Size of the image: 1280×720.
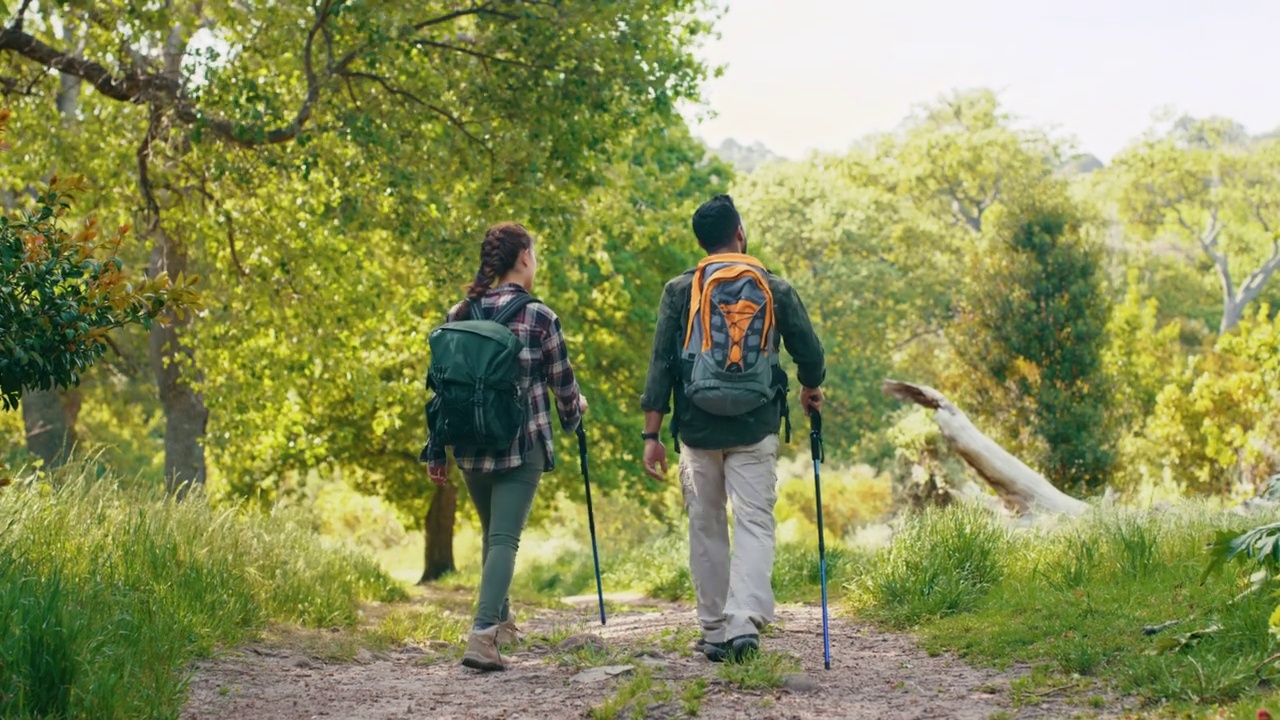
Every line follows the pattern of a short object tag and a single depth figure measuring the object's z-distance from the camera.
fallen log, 11.84
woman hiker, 6.02
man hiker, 5.71
